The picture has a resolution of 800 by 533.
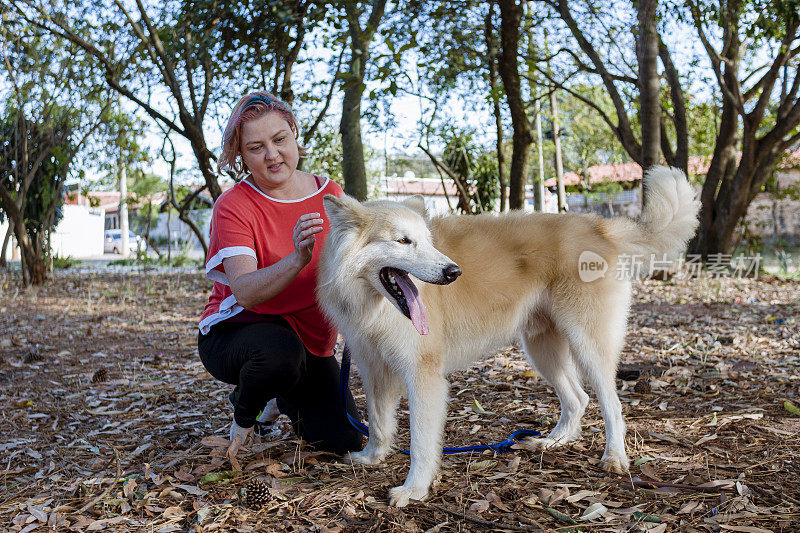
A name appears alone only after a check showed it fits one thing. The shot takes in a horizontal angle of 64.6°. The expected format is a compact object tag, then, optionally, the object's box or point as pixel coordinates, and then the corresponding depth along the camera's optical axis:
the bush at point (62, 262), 15.94
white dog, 2.72
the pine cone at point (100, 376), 4.97
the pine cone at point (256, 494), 2.65
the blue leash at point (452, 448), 3.20
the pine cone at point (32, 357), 5.70
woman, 3.08
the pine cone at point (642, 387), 4.24
